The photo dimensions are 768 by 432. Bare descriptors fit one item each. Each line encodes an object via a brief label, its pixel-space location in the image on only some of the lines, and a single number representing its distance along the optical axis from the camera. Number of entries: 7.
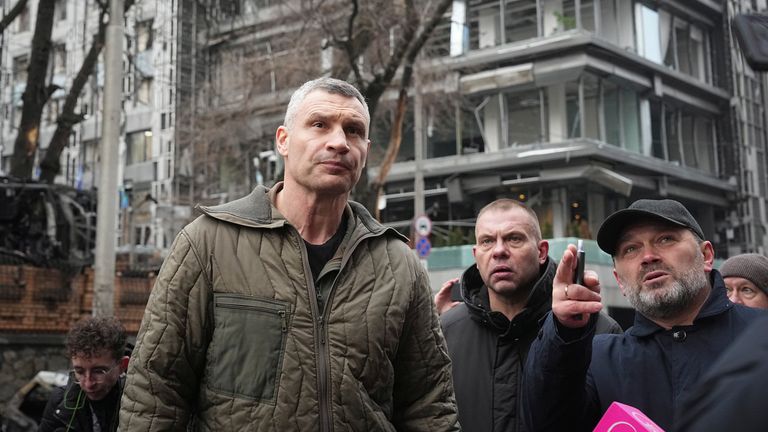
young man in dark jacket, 4.34
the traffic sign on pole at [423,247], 18.86
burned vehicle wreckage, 14.38
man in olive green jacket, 2.62
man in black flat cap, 2.91
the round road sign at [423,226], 19.03
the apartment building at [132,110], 33.91
